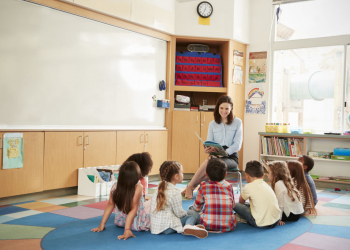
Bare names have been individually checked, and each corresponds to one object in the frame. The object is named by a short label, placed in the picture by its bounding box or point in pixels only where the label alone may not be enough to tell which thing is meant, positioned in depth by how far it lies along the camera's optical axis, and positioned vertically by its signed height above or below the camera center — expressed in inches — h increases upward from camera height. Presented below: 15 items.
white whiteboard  142.6 +21.6
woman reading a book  155.9 -7.7
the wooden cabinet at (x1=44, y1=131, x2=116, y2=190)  155.4 -19.1
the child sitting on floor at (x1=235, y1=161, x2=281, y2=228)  108.5 -25.5
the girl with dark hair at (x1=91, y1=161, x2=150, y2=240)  100.7 -23.2
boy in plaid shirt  104.9 -25.1
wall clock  218.4 +69.0
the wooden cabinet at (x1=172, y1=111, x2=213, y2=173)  218.8 -14.9
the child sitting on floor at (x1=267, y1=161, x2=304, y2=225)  117.8 -24.8
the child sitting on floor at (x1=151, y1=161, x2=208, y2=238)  103.1 -26.8
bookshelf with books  198.8 -16.0
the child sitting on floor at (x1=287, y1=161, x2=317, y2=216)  126.9 -22.6
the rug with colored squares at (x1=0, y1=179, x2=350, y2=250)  93.8 -35.4
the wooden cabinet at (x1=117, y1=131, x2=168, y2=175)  188.4 -16.3
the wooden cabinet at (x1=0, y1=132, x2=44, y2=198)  139.9 -25.0
